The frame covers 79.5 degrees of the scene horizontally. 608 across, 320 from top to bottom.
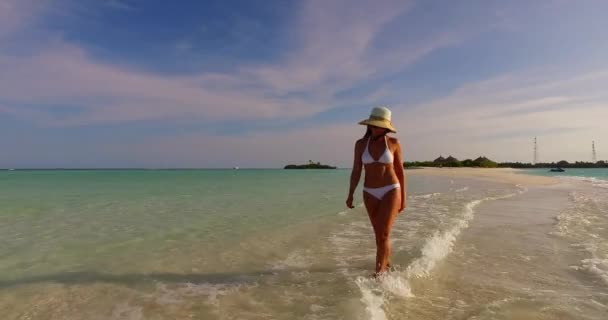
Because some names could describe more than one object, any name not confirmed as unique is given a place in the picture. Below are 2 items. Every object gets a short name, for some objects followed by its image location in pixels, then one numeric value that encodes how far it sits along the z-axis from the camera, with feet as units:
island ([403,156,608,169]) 290.76
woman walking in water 15.55
